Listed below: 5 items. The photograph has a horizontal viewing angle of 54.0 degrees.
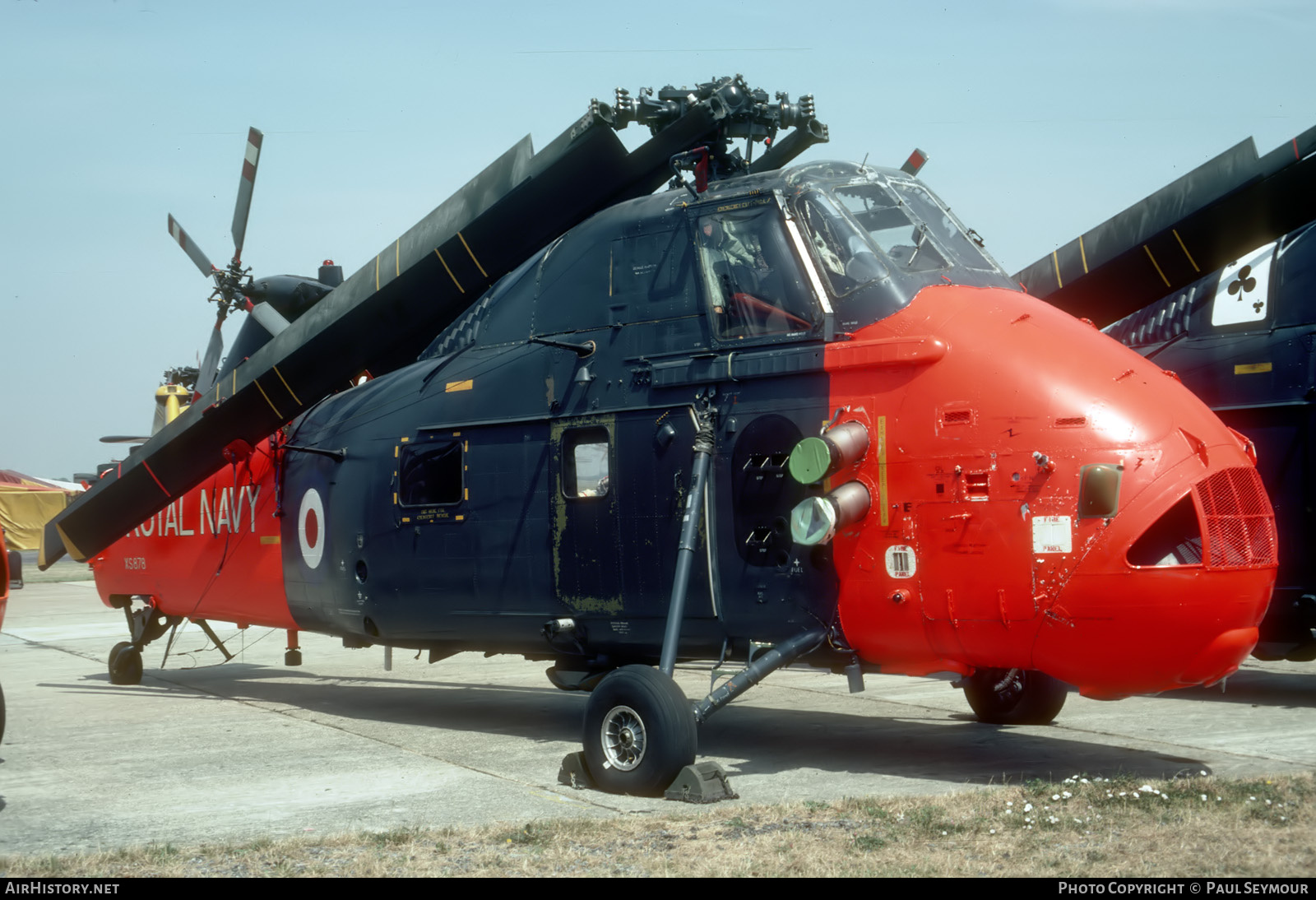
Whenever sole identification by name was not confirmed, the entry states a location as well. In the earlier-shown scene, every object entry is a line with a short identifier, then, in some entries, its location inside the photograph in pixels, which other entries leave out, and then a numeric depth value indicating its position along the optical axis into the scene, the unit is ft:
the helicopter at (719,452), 22.98
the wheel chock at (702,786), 23.50
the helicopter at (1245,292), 32.35
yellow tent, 151.23
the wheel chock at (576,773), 25.66
